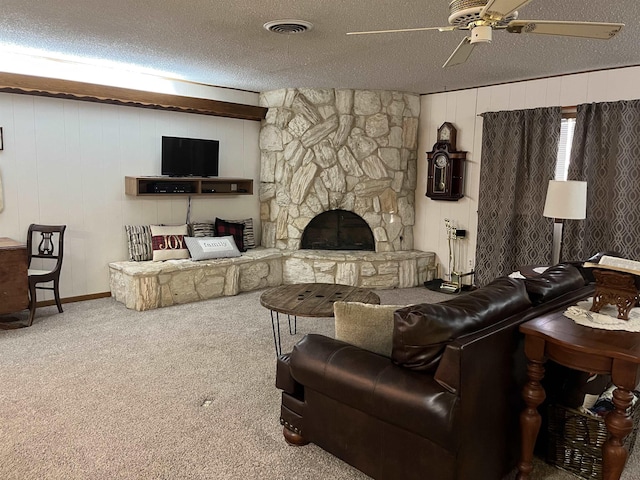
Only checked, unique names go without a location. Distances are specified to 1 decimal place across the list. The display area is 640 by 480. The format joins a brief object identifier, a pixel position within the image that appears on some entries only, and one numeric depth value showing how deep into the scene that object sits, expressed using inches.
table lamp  159.3
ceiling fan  82.0
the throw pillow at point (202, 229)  229.9
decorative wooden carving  82.3
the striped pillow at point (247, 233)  245.3
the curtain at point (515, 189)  203.2
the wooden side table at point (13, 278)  164.6
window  199.8
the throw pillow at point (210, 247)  216.8
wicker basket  90.3
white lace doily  81.3
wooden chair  174.4
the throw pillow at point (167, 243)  214.2
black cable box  215.0
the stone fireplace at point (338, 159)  243.1
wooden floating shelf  211.0
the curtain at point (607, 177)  179.0
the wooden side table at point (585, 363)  73.5
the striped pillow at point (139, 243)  212.7
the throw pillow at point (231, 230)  238.1
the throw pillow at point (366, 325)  90.0
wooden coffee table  132.7
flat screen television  219.0
